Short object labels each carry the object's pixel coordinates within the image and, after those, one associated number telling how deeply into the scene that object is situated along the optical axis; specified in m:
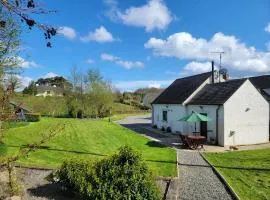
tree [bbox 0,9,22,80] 10.77
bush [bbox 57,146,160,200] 5.41
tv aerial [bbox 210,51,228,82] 20.08
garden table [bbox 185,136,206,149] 13.63
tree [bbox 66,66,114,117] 36.83
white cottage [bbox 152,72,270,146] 14.88
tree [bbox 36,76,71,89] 68.63
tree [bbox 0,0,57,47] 2.18
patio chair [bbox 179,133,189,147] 13.89
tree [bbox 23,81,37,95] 37.23
